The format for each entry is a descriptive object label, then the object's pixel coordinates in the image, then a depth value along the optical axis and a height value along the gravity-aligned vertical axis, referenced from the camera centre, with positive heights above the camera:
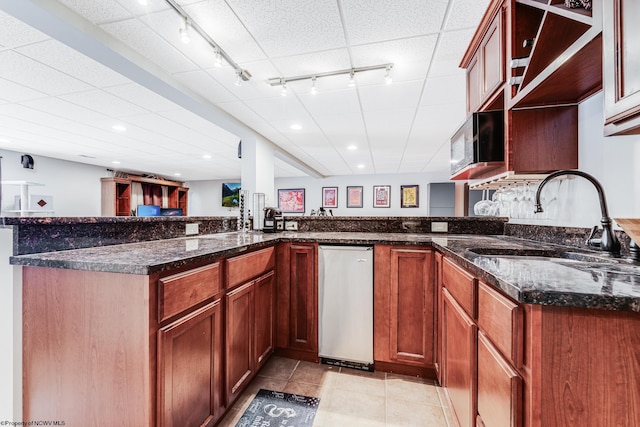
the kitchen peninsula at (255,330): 0.67 -0.41
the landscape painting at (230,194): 9.27 +0.66
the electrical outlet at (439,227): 2.43 -0.12
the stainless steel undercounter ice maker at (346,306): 1.99 -0.67
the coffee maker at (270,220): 2.62 -0.06
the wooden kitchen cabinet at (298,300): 2.07 -0.65
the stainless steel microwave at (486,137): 1.61 +0.44
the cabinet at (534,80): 1.21 +0.60
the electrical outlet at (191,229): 2.14 -0.12
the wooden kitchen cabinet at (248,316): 1.50 -0.63
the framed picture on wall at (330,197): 8.73 +0.51
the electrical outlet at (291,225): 2.84 -0.12
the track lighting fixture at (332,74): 2.26 +1.18
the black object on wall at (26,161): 5.46 +1.04
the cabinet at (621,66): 0.80 +0.44
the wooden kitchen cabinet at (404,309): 1.86 -0.66
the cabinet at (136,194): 7.20 +0.58
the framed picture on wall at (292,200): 8.97 +0.44
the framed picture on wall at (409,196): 8.26 +0.51
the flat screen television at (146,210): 7.26 +0.10
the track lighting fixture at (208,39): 1.62 +1.16
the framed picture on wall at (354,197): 8.56 +0.50
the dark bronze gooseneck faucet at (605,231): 1.16 -0.08
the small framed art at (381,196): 8.41 +0.52
